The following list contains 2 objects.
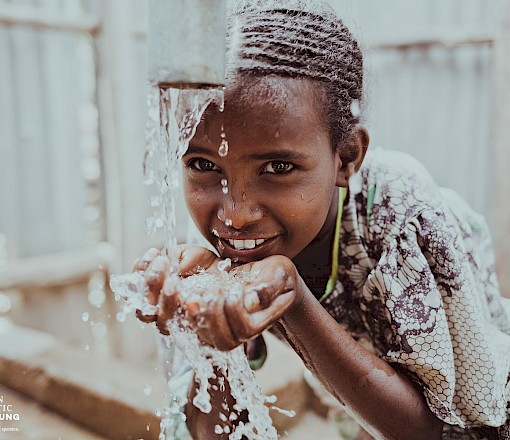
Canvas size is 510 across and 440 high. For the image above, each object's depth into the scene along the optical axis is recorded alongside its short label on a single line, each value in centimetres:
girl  48
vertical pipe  36
